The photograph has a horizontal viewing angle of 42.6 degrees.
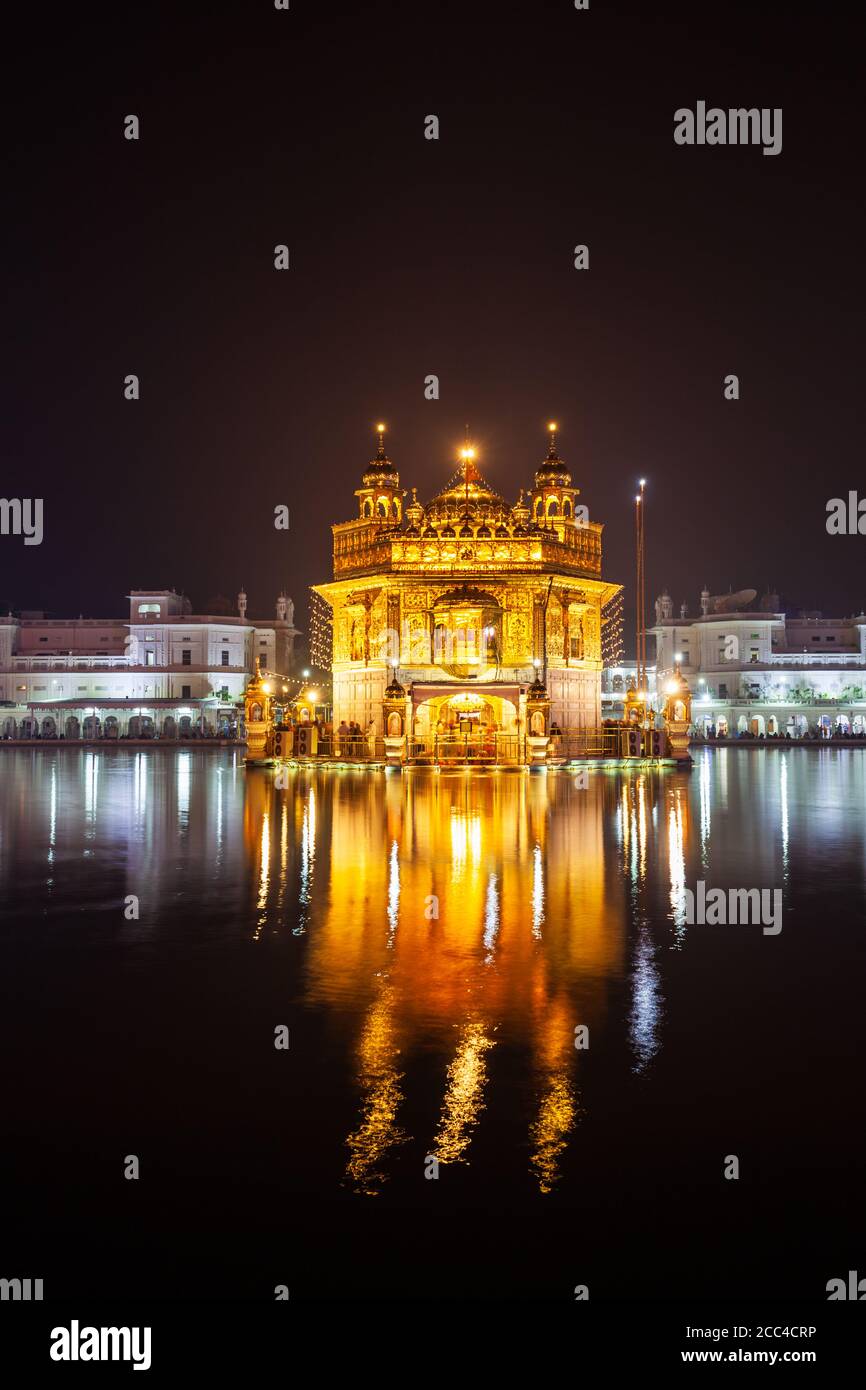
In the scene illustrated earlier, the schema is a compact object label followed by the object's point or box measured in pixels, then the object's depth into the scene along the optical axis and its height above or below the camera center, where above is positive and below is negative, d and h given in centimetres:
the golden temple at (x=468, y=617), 5203 +507
